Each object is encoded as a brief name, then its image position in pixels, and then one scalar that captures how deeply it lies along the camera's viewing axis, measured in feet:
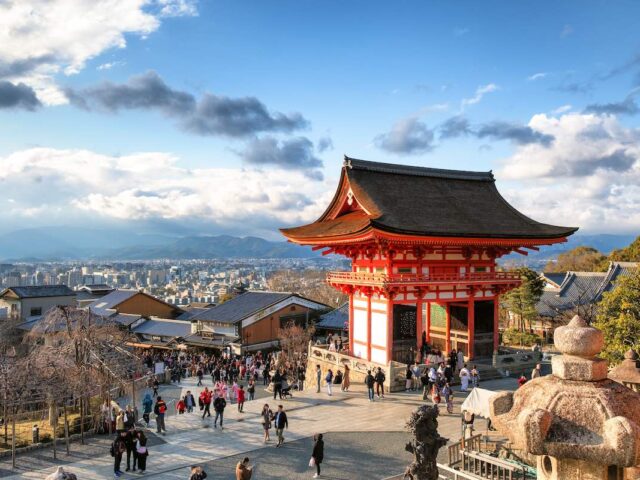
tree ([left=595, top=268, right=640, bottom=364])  69.87
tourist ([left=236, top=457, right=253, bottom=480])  37.73
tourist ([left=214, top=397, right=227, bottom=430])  62.90
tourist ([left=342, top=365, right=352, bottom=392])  79.85
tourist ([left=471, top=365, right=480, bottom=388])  78.74
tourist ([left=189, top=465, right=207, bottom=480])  37.42
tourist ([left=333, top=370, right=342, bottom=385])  85.30
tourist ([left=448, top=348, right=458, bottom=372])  83.71
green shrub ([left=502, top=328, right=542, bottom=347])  136.77
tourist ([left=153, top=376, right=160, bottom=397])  87.59
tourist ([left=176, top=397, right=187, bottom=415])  71.61
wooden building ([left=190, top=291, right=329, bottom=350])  146.02
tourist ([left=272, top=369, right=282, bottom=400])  75.78
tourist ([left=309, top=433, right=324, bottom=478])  46.26
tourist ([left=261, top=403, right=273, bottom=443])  56.58
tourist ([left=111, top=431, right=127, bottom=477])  47.98
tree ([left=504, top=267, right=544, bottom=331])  142.10
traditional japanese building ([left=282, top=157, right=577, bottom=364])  85.15
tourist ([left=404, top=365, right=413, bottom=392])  78.00
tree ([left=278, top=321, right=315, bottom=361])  127.43
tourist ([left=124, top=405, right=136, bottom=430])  58.14
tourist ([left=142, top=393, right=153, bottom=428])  65.62
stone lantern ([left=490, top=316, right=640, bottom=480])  14.19
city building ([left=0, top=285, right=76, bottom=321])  188.44
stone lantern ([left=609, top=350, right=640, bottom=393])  40.98
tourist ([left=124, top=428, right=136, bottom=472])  48.75
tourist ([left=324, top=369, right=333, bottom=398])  77.25
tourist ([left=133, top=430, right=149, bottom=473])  48.88
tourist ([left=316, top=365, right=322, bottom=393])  80.25
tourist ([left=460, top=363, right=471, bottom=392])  77.30
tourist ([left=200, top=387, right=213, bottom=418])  68.33
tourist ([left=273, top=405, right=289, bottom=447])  55.16
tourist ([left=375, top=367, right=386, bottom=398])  74.69
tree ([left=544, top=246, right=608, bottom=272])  251.39
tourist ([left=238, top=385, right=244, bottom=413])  69.67
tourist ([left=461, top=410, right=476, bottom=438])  52.85
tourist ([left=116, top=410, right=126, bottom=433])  60.80
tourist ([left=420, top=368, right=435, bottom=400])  72.95
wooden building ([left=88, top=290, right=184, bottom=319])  183.11
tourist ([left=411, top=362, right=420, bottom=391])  78.54
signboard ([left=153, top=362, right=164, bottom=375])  103.20
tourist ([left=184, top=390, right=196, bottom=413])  72.08
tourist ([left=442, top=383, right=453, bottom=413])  66.69
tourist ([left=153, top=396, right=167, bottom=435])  60.80
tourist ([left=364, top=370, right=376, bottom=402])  72.33
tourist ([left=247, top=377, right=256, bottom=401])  79.65
